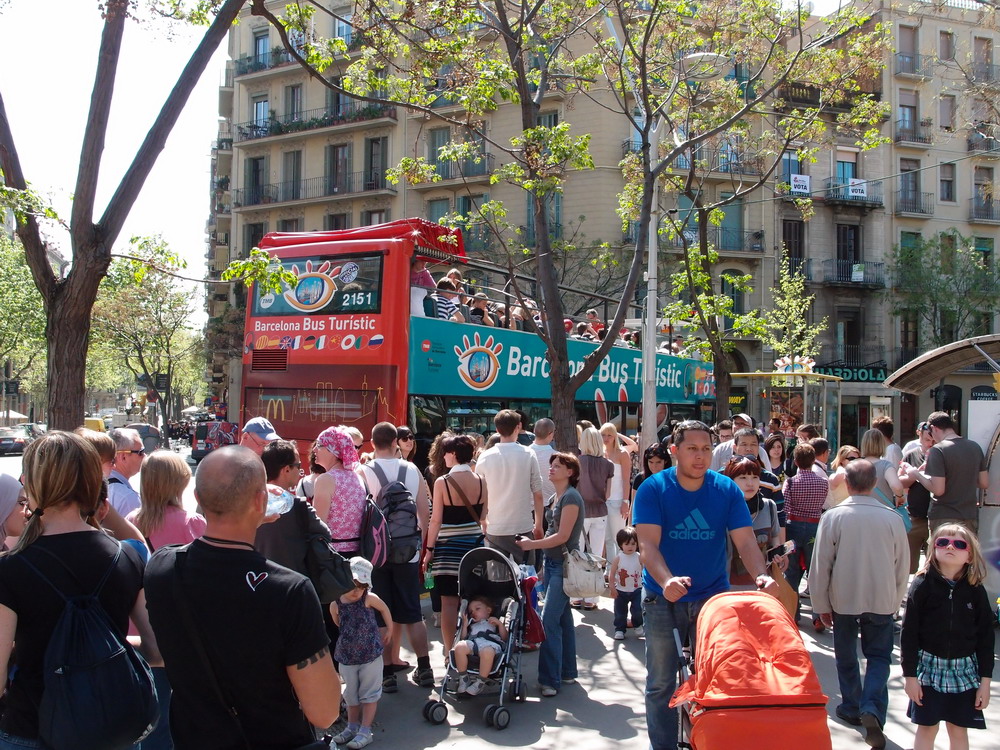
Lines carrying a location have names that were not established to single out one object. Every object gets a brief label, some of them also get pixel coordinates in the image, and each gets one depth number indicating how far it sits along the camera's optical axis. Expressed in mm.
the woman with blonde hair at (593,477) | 8125
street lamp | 12461
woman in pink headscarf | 5273
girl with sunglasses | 4441
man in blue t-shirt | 4414
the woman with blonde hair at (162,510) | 4180
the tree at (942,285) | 36250
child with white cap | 5062
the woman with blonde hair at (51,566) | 2748
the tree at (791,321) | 30312
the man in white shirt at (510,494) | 6625
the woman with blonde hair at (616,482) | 9320
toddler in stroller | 5555
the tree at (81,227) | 6090
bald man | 2453
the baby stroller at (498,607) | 5523
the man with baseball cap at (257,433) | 5469
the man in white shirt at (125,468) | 4693
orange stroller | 3223
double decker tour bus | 10977
